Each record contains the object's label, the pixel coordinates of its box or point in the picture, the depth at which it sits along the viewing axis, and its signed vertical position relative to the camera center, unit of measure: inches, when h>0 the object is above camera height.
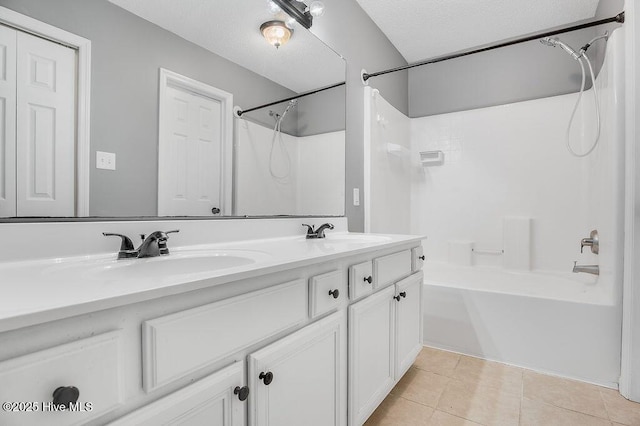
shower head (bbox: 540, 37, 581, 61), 85.3 +46.5
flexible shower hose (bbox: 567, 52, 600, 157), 83.6 +28.5
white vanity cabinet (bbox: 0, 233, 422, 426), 18.2 -11.6
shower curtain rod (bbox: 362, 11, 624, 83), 66.9 +41.4
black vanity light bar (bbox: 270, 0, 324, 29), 63.0 +41.8
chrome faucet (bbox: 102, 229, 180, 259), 36.3 -4.4
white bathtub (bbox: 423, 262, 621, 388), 69.3 -26.7
